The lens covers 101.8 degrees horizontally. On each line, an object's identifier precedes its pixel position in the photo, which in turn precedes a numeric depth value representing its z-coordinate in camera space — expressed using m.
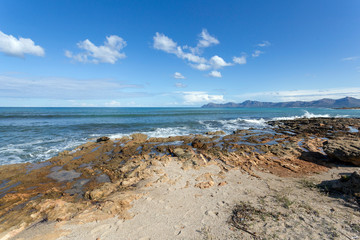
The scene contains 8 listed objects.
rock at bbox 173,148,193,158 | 10.62
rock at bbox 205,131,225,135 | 19.88
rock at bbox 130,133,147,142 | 16.31
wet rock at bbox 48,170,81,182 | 7.98
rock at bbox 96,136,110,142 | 15.59
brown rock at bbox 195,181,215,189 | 6.69
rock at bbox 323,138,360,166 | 8.55
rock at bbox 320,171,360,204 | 5.41
